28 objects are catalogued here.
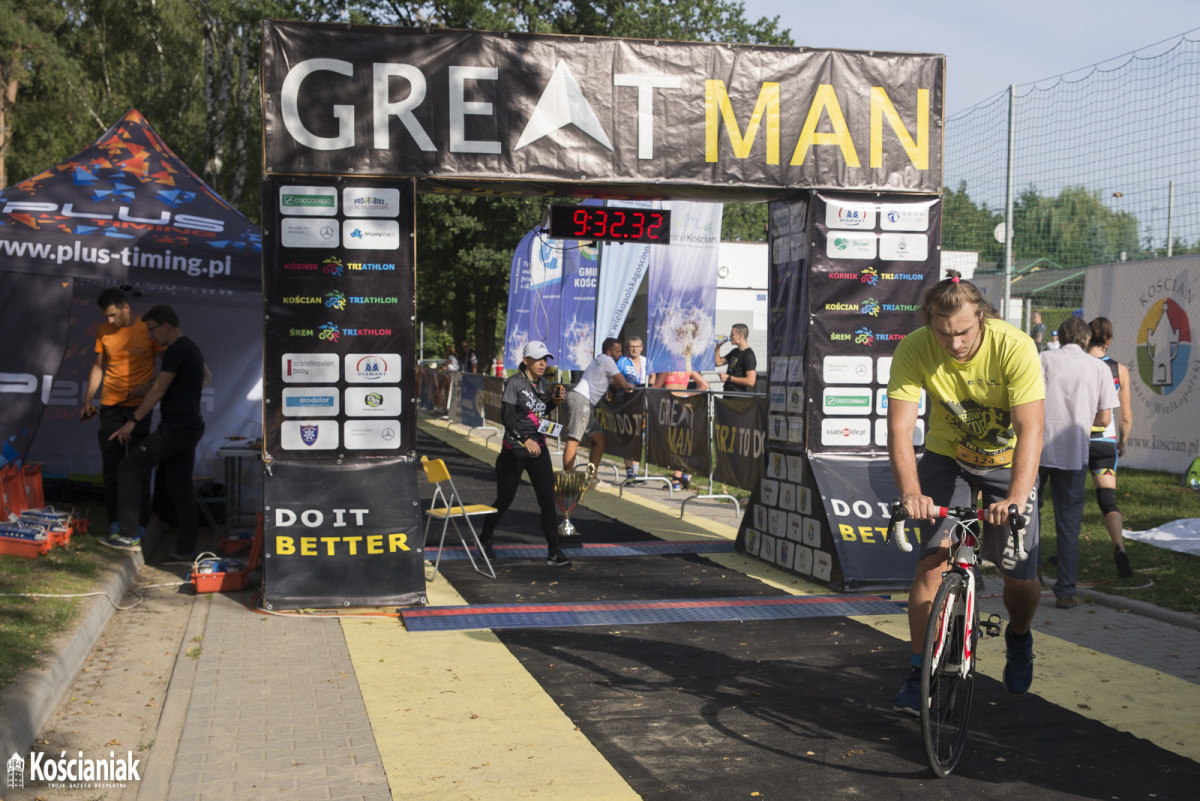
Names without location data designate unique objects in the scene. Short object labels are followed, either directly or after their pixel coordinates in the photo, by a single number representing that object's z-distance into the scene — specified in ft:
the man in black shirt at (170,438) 31.60
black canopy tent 35.04
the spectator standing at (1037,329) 53.83
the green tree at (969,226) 67.92
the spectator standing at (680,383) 50.88
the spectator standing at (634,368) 54.44
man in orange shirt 33.01
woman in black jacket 32.07
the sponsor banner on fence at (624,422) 54.80
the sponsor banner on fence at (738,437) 42.16
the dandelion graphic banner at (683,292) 55.52
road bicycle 14.89
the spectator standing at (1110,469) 29.07
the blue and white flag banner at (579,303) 62.59
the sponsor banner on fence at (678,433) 47.78
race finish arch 26.25
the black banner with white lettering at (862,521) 28.53
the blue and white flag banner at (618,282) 60.23
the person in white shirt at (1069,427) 25.86
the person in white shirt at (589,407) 43.09
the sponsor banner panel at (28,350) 34.30
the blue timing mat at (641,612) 24.95
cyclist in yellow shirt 15.40
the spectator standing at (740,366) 49.73
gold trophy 36.27
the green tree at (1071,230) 59.93
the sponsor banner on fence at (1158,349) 51.21
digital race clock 31.14
